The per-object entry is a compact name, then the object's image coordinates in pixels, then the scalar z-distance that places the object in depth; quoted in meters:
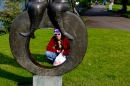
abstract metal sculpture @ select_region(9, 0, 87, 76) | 3.60
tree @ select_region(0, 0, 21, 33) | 12.96
